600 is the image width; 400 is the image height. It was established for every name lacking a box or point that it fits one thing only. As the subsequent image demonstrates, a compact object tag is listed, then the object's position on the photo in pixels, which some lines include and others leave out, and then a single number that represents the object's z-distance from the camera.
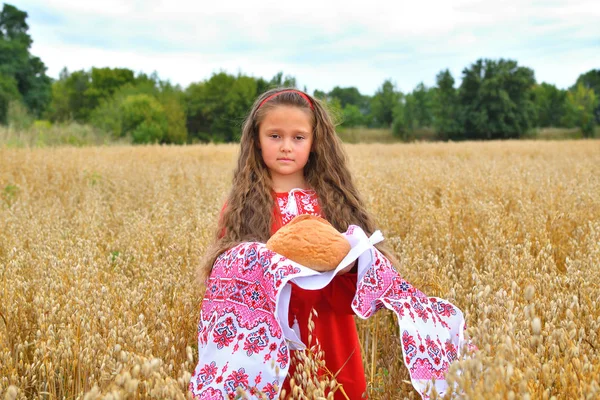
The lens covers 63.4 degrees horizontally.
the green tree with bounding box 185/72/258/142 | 40.12
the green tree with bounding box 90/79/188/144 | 31.52
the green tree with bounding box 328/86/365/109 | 87.75
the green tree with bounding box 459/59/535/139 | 47.09
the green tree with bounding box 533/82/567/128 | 61.38
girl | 1.67
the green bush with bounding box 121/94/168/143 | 31.59
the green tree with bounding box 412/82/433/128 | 51.67
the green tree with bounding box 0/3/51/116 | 44.06
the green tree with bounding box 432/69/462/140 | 48.44
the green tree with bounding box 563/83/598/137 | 50.72
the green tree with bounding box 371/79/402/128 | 57.22
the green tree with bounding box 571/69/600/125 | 71.06
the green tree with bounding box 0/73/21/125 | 36.62
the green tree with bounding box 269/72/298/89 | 35.28
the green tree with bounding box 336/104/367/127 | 65.26
